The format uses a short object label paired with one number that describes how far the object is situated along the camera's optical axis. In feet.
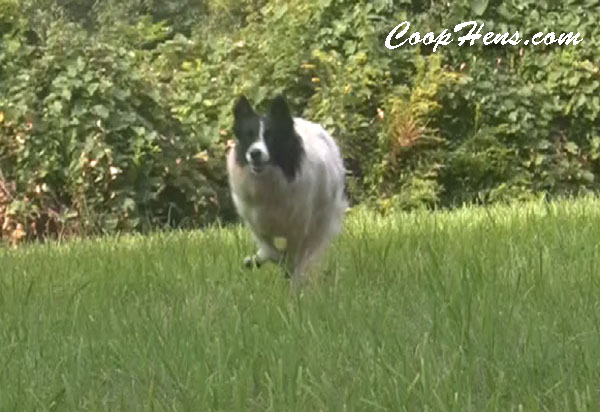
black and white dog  39.55
